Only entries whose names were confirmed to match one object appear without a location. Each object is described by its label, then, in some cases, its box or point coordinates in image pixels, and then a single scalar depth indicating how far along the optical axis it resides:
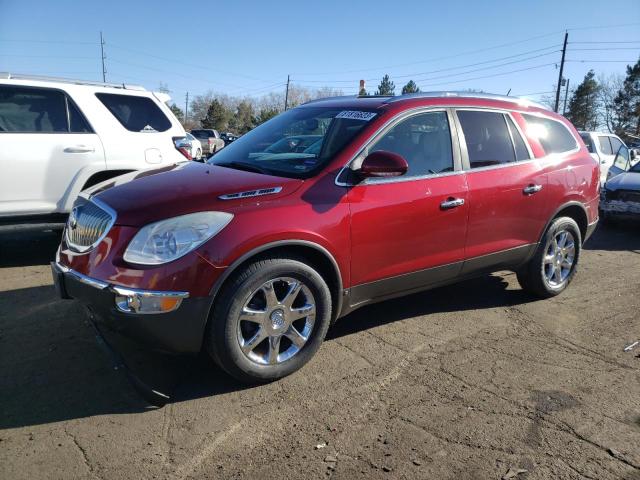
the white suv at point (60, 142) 5.55
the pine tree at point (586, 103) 65.48
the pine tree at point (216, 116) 68.62
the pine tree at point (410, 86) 61.69
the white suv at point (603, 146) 12.41
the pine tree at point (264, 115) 60.66
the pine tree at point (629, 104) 62.69
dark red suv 2.87
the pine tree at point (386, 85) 68.88
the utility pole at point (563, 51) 42.40
